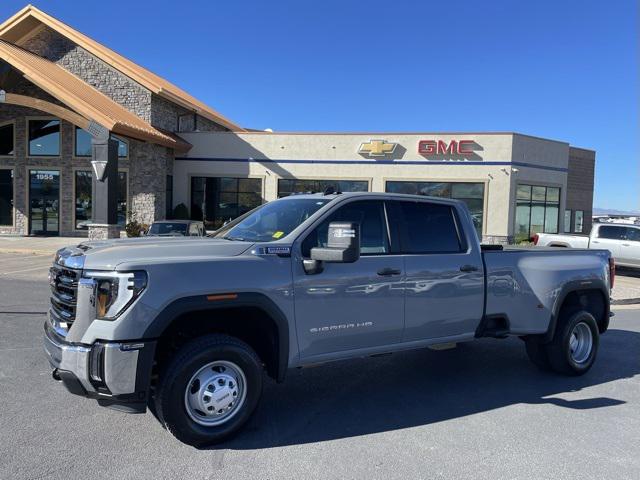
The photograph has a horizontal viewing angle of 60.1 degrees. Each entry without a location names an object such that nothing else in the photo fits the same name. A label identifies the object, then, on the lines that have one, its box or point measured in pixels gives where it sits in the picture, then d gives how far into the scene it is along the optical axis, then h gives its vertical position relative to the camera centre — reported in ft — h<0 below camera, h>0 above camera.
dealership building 84.79 +7.26
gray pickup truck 11.84 -2.32
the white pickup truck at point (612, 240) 57.26 -2.35
